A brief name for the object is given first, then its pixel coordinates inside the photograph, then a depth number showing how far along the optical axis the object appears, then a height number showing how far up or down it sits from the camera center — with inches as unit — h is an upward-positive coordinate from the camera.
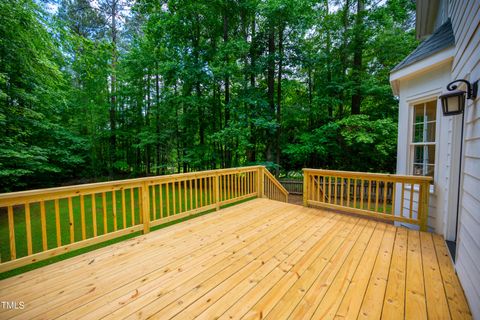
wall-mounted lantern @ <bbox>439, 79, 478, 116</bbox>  86.1 +20.8
